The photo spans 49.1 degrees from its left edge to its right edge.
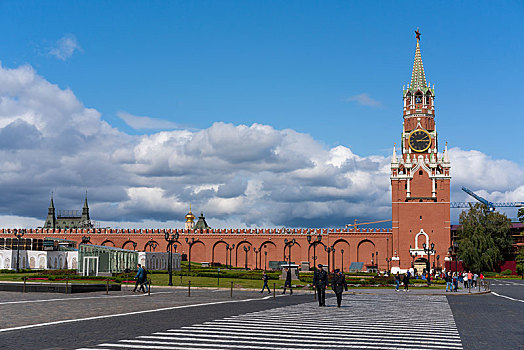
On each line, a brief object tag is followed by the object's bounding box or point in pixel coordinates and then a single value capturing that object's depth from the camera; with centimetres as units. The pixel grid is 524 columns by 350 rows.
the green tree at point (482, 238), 7931
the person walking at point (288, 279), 3162
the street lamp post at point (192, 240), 8614
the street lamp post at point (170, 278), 3564
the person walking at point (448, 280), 3868
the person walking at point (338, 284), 2189
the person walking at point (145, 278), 2745
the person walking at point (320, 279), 2195
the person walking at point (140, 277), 2741
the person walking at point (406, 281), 3786
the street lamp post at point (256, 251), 8531
